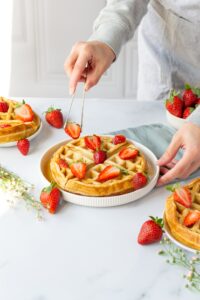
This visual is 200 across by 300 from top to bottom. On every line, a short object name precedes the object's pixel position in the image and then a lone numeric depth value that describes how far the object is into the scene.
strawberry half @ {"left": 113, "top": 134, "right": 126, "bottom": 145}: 1.20
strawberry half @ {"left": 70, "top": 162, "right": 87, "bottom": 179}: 1.10
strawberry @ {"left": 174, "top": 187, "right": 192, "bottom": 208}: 1.01
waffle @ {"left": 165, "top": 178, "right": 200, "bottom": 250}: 0.95
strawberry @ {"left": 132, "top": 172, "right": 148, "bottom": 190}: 1.08
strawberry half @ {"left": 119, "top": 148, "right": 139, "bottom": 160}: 1.16
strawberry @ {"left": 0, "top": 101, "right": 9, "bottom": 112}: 1.32
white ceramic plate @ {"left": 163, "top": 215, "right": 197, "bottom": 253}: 0.94
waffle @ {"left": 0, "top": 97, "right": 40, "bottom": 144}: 1.23
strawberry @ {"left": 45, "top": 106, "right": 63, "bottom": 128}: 1.32
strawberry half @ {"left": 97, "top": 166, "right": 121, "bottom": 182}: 1.09
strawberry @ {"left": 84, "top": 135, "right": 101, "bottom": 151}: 1.18
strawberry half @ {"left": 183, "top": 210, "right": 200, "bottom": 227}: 0.97
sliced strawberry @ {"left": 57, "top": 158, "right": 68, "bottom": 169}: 1.12
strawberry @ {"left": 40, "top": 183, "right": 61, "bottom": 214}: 1.04
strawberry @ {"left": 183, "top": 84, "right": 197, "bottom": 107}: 1.30
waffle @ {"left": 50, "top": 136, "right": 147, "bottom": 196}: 1.07
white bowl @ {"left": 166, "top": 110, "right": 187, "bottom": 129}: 1.29
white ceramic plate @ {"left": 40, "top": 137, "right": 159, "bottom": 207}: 1.06
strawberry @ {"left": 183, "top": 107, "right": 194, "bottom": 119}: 1.28
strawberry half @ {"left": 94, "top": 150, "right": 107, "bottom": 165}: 1.14
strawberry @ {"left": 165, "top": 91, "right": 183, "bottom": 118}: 1.29
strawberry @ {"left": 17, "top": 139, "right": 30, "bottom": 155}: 1.21
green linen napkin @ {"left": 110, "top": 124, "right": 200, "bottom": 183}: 1.25
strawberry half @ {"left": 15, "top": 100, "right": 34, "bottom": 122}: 1.29
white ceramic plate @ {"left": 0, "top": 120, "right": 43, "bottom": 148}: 1.23
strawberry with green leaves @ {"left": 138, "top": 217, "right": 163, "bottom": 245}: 0.96
